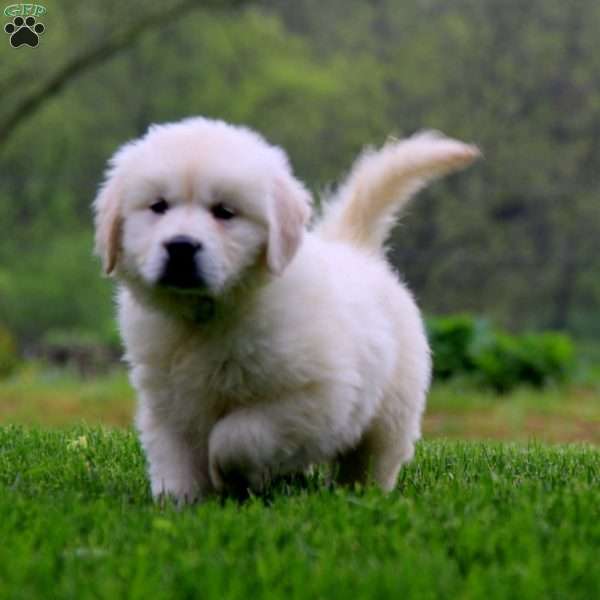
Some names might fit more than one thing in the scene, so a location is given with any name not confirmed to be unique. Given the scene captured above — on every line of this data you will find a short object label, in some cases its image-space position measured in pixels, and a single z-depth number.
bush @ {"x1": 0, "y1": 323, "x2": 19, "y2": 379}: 15.63
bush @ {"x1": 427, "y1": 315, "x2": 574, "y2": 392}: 13.72
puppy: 3.86
